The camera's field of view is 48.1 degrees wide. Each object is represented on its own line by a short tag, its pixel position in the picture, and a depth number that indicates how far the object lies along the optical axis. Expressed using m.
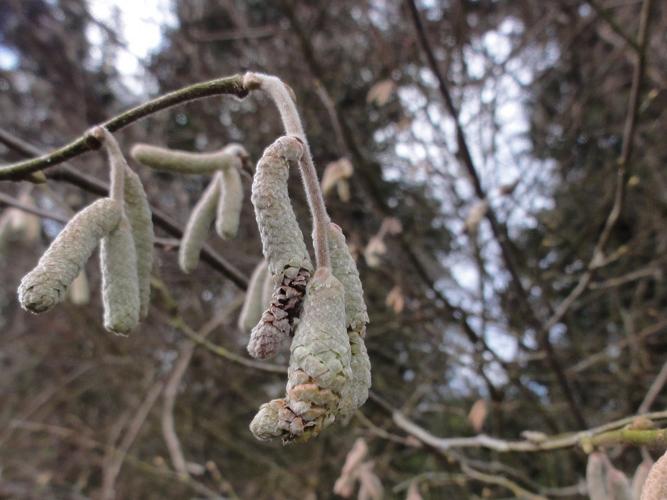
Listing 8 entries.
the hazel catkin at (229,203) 0.19
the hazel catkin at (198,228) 0.19
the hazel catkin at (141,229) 0.16
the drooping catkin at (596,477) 0.18
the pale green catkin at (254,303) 0.19
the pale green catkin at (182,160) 0.19
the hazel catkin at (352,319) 0.11
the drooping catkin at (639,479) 0.18
